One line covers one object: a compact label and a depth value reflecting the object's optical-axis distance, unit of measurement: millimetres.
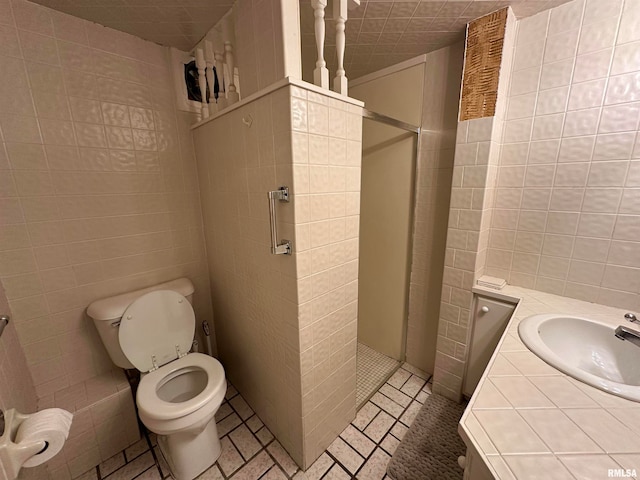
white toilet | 1146
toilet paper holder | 607
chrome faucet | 925
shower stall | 1562
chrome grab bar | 1006
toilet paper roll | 668
